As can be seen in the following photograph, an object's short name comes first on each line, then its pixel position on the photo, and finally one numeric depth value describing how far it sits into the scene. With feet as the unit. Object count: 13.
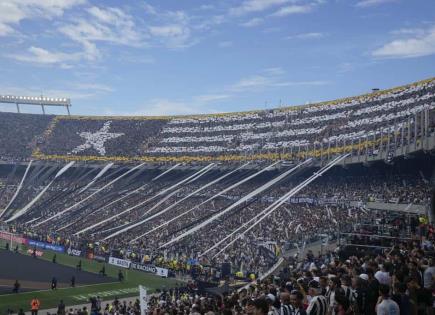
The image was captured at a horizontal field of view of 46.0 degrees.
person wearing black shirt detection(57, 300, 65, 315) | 62.13
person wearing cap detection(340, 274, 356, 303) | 25.77
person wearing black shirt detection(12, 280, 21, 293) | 80.73
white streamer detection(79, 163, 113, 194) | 176.02
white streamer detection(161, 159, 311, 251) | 105.91
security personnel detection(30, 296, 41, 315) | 66.03
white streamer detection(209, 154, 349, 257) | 108.37
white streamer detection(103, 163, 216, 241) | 154.18
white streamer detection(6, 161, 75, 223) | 153.76
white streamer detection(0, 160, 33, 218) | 162.72
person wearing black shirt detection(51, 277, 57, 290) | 84.29
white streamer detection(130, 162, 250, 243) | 118.79
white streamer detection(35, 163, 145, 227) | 148.24
